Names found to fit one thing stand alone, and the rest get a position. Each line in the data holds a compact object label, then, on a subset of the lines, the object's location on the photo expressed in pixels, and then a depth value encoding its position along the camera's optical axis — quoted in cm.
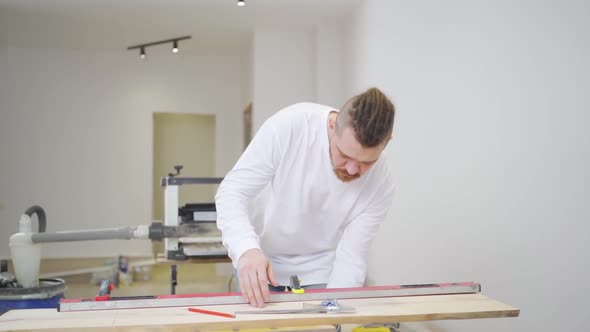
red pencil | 122
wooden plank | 115
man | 135
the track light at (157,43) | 593
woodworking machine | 253
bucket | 239
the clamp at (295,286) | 141
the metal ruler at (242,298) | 130
